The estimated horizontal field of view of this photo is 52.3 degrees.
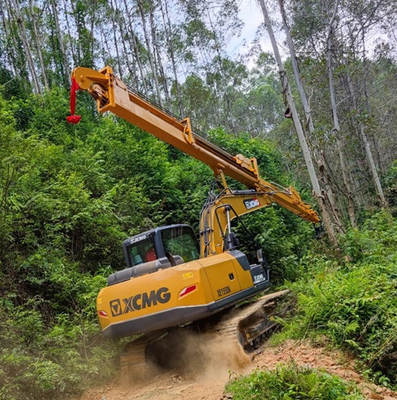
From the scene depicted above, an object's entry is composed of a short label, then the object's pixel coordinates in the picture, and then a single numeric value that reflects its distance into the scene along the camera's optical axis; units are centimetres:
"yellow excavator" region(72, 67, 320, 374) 555
